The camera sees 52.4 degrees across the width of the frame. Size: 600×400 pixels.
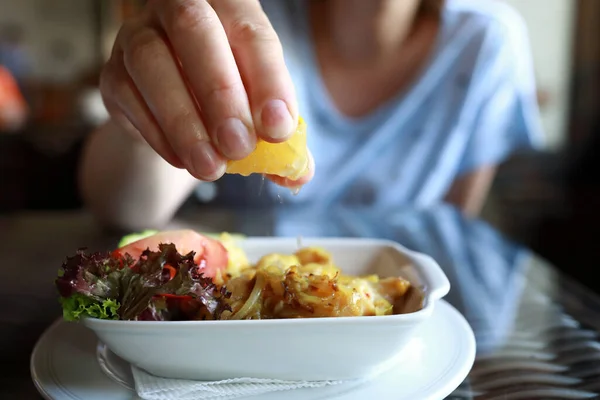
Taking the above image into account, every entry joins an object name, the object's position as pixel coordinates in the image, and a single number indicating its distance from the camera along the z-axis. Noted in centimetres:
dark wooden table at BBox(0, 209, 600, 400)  51
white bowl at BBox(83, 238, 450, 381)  43
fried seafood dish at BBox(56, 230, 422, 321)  46
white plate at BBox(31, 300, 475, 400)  44
